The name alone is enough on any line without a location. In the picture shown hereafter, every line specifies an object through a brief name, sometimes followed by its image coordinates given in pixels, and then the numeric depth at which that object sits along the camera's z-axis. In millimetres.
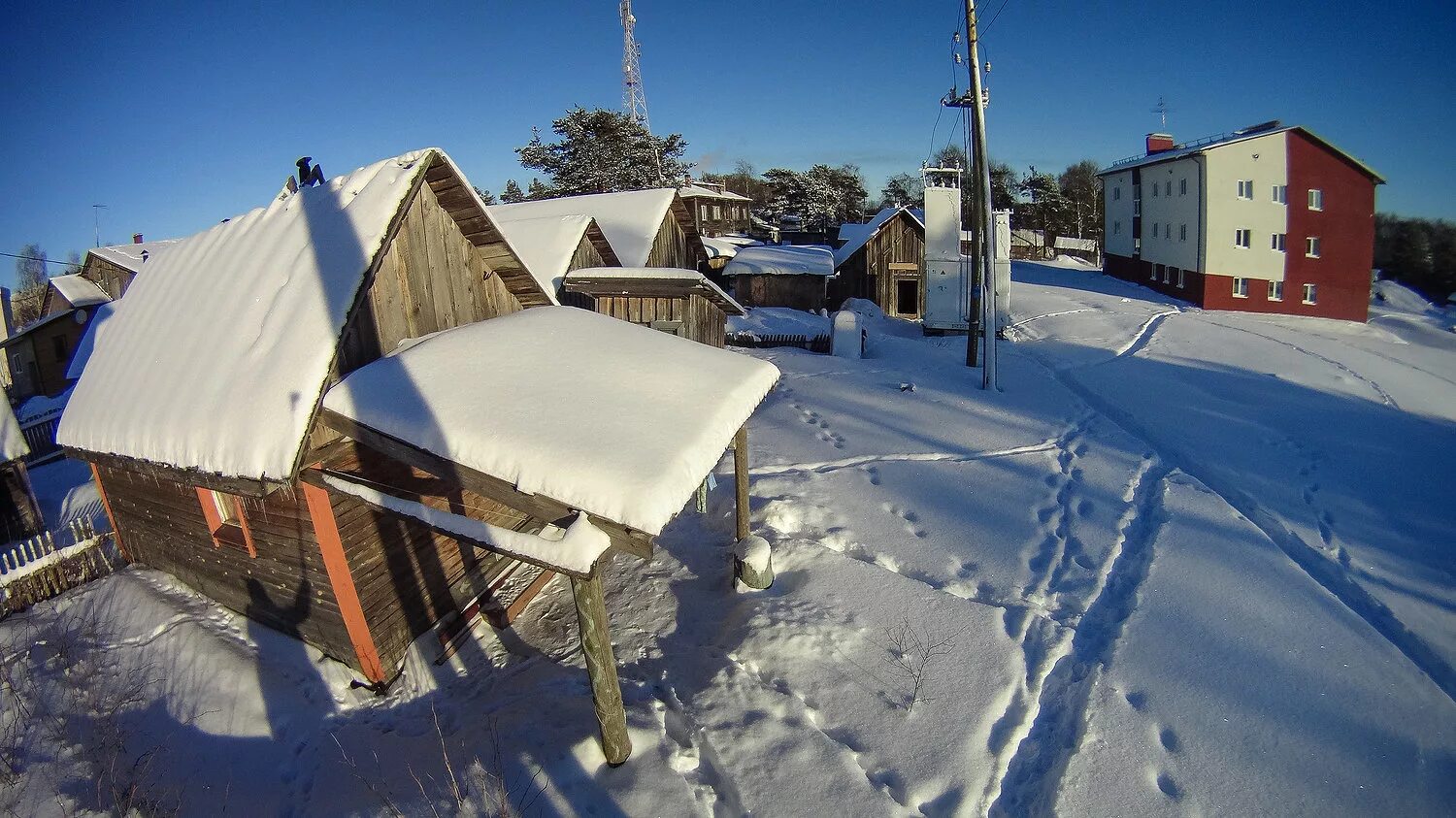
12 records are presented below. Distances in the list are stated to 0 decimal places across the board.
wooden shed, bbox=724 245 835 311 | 26781
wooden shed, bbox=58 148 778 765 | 4898
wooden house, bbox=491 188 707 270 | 20672
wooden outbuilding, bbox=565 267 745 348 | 14219
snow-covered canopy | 4637
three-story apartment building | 28375
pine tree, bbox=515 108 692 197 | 38812
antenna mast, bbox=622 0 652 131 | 43406
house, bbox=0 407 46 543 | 11992
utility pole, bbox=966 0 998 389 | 15125
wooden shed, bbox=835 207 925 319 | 28234
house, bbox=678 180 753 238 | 40500
